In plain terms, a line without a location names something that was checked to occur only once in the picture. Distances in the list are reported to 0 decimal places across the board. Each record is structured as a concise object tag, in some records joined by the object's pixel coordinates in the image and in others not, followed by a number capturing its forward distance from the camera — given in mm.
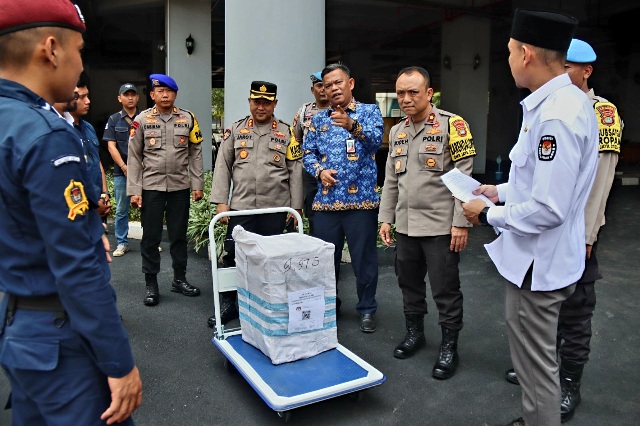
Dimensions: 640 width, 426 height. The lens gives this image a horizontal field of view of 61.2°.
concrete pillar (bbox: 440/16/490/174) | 15000
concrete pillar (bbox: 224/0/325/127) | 6207
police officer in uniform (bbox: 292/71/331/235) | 5129
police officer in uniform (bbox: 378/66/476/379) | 3547
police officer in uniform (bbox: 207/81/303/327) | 4516
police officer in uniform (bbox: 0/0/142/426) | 1411
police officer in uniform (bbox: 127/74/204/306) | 4938
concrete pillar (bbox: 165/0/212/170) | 11094
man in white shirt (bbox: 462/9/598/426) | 2195
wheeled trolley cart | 2875
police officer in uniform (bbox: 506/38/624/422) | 3033
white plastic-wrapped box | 3197
